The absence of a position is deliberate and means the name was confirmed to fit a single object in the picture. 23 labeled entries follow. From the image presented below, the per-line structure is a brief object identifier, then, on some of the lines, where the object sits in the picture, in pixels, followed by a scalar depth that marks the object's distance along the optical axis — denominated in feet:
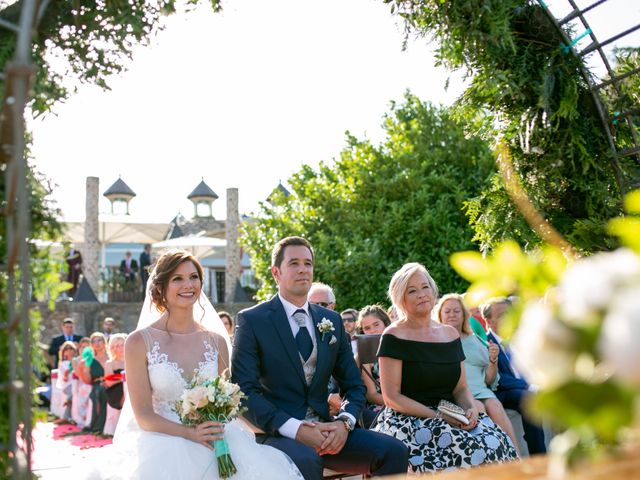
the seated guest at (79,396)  46.01
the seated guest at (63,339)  58.72
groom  16.07
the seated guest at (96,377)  43.55
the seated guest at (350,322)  29.91
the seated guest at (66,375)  50.96
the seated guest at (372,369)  21.55
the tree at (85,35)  10.87
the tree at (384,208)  49.65
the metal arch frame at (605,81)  15.74
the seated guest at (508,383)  25.00
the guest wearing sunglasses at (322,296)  25.14
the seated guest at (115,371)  36.81
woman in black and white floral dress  17.52
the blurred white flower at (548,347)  3.97
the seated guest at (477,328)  28.66
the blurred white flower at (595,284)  3.94
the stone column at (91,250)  96.84
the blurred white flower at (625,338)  3.51
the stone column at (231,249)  101.81
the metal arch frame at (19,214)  6.93
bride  14.74
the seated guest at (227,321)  32.32
